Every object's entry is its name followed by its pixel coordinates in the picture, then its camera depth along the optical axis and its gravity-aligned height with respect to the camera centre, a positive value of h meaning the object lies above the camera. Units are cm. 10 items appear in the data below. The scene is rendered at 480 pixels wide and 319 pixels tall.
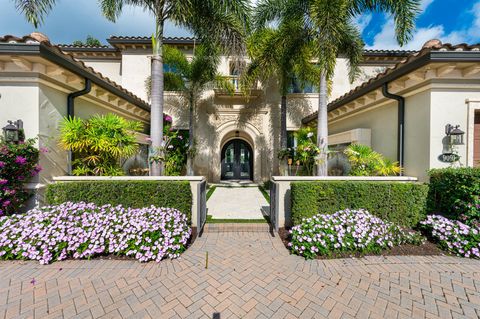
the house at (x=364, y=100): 446 +177
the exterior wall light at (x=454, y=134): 464 +61
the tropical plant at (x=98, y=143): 480 +34
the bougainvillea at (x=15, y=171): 411 -34
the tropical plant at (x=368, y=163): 555 -17
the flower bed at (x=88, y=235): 344 -148
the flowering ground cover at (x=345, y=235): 365 -154
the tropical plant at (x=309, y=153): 605 +14
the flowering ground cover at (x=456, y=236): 360 -153
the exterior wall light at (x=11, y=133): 434 +52
